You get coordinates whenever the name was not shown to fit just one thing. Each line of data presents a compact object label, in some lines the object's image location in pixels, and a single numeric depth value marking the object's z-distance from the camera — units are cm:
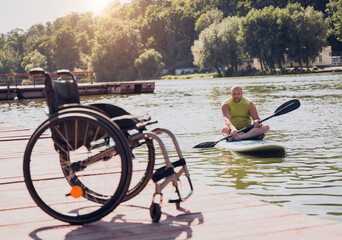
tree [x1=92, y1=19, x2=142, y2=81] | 9056
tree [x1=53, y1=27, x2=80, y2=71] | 12709
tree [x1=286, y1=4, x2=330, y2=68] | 6744
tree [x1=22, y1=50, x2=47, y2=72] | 12259
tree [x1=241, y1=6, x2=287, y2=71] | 6944
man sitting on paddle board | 927
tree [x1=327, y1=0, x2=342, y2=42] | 7762
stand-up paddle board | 923
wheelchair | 330
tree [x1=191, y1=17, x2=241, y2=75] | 7644
